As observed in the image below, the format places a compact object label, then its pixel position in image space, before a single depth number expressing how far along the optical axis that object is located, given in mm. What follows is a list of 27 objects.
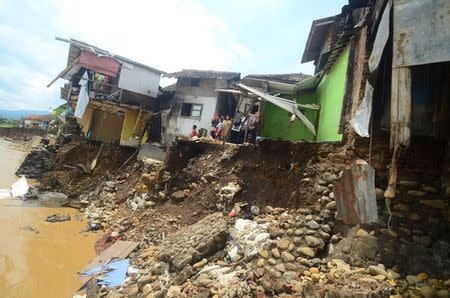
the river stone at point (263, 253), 5836
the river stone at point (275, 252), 5738
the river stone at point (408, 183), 5047
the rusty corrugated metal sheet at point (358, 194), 4395
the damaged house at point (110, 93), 19734
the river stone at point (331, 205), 5937
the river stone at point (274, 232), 6227
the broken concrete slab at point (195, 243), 6953
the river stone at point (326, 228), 5738
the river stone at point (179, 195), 11135
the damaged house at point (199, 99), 18953
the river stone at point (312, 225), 5847
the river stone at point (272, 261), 5629
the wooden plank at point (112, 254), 8758
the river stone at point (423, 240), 4727
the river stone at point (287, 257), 5562
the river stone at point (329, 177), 6333
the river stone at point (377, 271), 4566
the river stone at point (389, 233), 4930
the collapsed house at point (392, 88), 3268
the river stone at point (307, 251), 5496
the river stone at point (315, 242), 5586
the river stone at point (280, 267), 5383
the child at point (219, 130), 15591
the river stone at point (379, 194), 5234
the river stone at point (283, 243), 5816
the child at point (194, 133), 16978
